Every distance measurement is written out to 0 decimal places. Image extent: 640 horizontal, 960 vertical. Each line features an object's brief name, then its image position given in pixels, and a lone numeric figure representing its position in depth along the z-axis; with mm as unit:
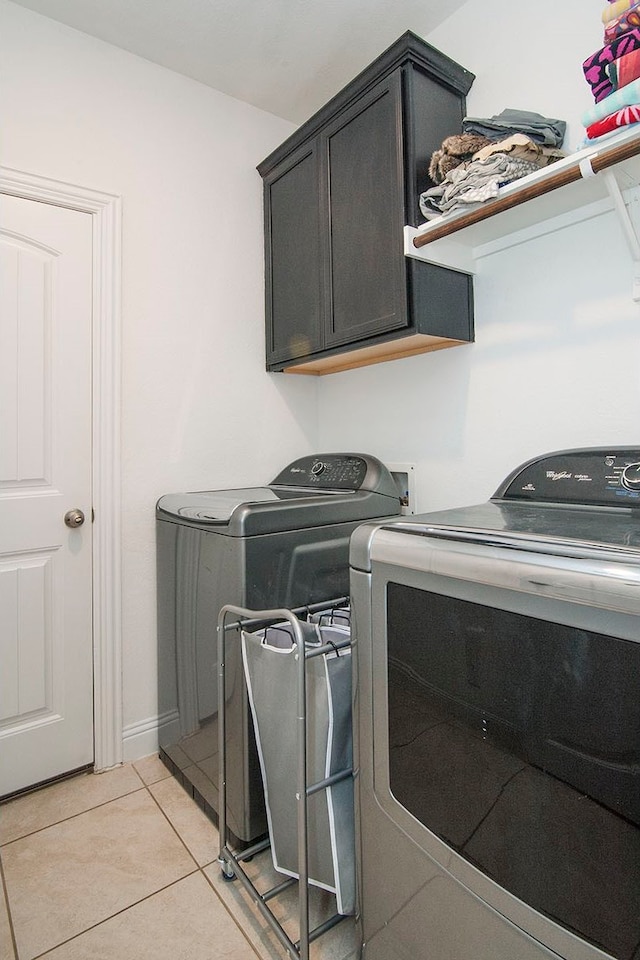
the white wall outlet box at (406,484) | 1947
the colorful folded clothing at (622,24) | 1085
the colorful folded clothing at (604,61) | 1093
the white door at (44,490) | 1751
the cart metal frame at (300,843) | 1081
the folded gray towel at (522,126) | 1374
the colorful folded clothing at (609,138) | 1067
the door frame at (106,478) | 1893
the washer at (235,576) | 1458
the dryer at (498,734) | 666
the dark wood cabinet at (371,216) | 1594
